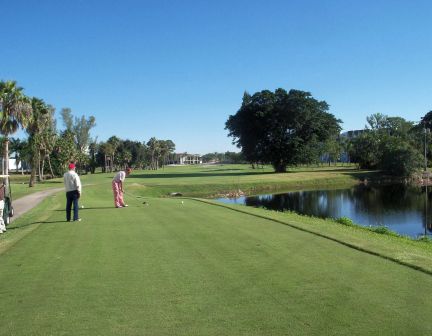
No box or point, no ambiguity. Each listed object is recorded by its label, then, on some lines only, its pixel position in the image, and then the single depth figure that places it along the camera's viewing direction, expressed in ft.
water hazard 94.27
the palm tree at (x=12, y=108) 124.77
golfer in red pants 61.62
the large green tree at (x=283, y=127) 274.16
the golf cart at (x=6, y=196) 50.19
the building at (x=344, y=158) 547.74
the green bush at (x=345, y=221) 74.36
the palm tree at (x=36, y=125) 164.66
